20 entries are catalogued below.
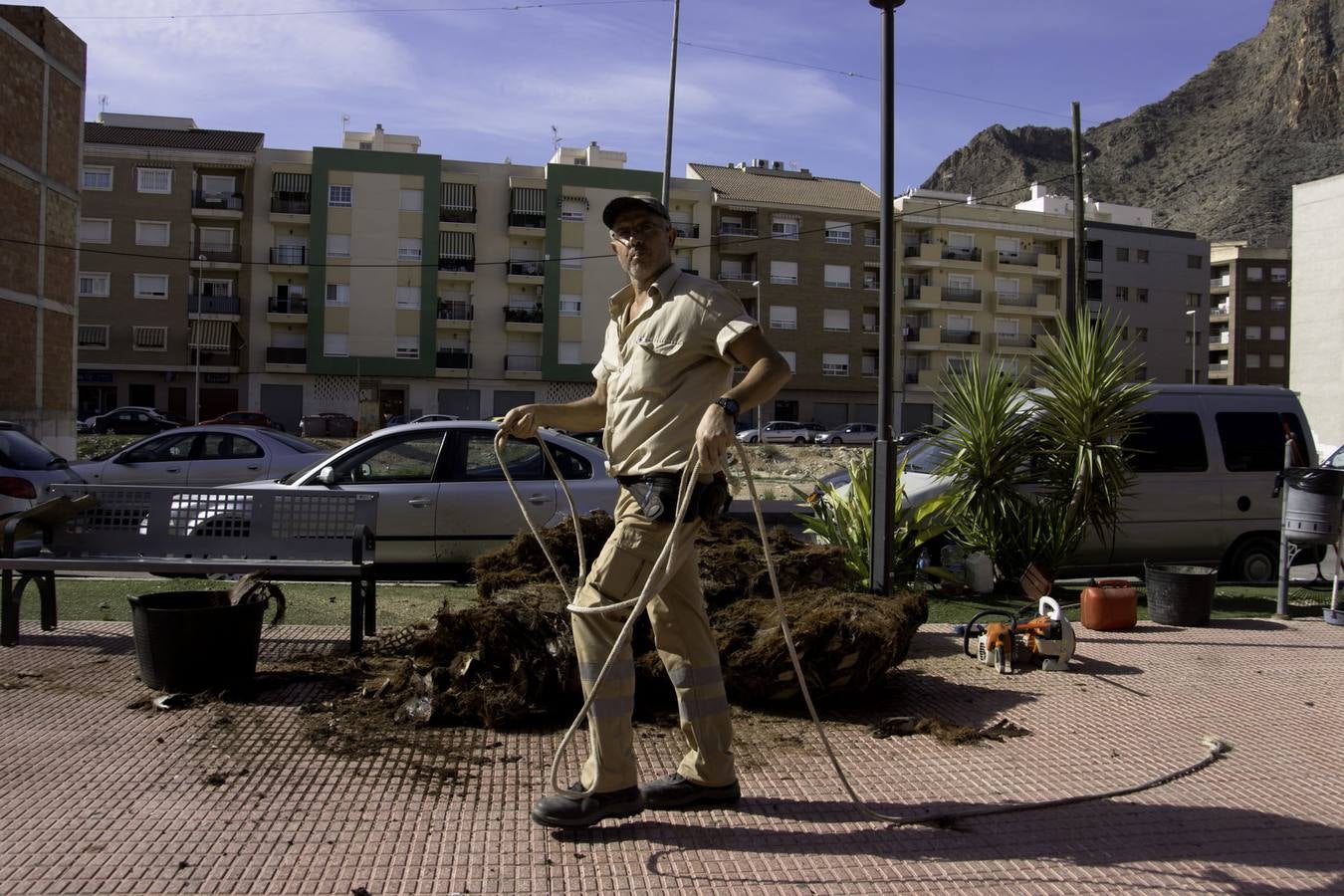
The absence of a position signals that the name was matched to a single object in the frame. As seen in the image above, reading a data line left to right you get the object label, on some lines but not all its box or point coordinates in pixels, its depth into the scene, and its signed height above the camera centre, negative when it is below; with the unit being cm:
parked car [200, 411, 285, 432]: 5234 +39
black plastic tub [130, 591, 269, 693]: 506 -105
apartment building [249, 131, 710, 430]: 6012 +870
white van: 998 -28
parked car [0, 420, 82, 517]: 1004 -48
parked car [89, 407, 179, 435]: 5156 +9
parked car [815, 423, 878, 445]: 6084 +41
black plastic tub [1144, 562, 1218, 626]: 748 -100
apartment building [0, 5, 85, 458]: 2738 +548
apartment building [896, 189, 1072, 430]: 7088 +1113
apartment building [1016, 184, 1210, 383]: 7844 +1290
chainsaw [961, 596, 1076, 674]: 608 -111
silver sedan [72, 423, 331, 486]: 1333 -41
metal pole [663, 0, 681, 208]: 3097 +1052
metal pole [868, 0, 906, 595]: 717 +20
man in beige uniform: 362 -29
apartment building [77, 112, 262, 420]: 5953 +851
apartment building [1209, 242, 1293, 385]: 10038 +1360
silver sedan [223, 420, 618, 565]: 920 -48
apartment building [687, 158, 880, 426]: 6706 +1037
